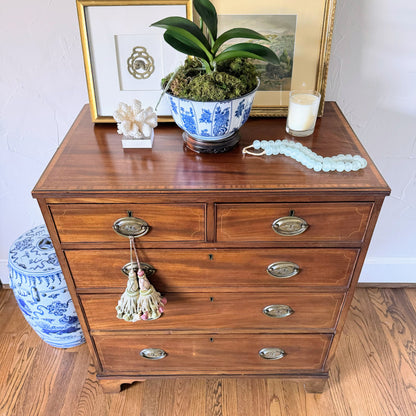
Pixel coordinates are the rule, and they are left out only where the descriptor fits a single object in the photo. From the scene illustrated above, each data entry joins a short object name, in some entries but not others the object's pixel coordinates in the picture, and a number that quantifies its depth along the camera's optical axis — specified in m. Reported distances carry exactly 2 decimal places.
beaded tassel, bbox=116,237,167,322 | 1.11
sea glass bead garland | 1.01
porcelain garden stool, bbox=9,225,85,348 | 1.44
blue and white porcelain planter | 0.99
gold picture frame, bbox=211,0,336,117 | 1.13
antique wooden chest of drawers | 0.98
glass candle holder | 1.10
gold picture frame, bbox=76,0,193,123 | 1.10
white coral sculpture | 1.08
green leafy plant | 0.97
